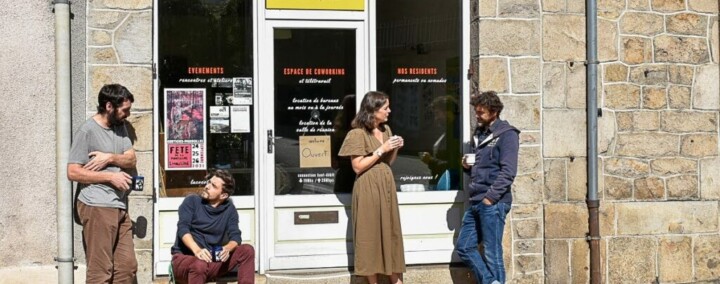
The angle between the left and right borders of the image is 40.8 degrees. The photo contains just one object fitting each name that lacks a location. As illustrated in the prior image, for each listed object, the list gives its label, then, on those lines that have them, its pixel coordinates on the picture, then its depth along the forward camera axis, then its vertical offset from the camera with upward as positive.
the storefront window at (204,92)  7.81 +0.48
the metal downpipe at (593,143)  8.27 +0.05
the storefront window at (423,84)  8.33 +0.57
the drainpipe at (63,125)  7.13 +0.20
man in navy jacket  7.45 -0.30
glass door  8.04 +0.12
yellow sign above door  8.09 +1.23
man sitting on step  7.02 -0.64
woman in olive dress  7.51 -0.38
